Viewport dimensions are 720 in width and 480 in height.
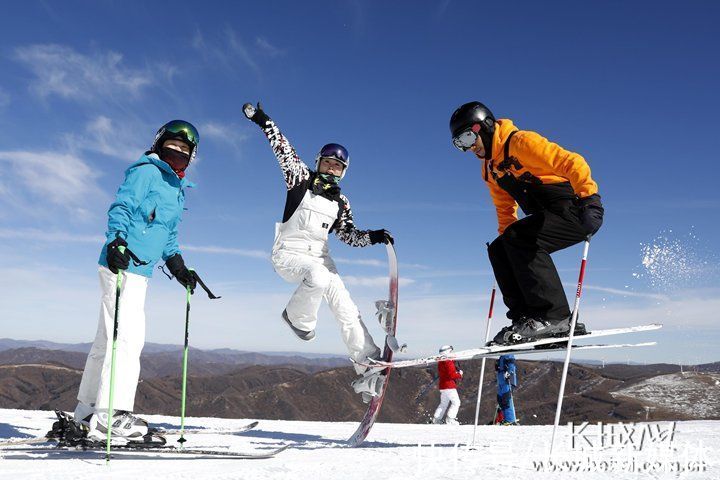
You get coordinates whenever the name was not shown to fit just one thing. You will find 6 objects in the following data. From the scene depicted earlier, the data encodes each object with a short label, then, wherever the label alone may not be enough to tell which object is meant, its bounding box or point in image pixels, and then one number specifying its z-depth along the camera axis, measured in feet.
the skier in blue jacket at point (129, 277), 14.28
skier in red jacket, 43.57
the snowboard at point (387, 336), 19.84
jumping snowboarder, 19.08
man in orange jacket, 14.93
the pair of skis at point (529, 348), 15.35
